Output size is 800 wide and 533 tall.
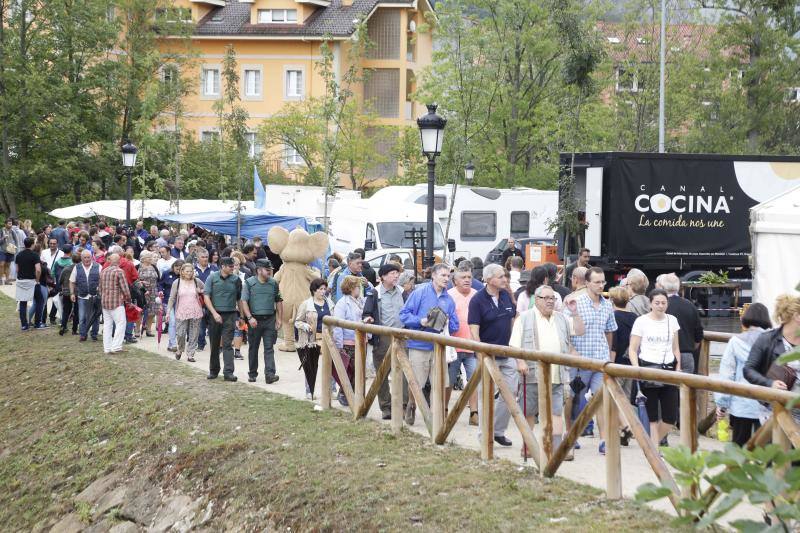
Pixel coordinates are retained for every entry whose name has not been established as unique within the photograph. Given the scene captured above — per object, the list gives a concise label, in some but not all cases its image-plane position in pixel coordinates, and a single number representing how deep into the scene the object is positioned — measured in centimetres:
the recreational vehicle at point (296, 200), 3372
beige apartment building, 5900
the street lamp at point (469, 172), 3611
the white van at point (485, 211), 3316
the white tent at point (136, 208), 3830
